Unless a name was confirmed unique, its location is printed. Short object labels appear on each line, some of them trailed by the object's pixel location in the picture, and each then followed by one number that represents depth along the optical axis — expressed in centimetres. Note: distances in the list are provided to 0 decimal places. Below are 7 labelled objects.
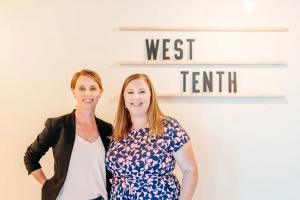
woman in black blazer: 175
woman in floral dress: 165
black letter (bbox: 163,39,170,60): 225
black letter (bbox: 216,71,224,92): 224
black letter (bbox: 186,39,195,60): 225
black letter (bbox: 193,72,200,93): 224
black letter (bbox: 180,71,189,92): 224
